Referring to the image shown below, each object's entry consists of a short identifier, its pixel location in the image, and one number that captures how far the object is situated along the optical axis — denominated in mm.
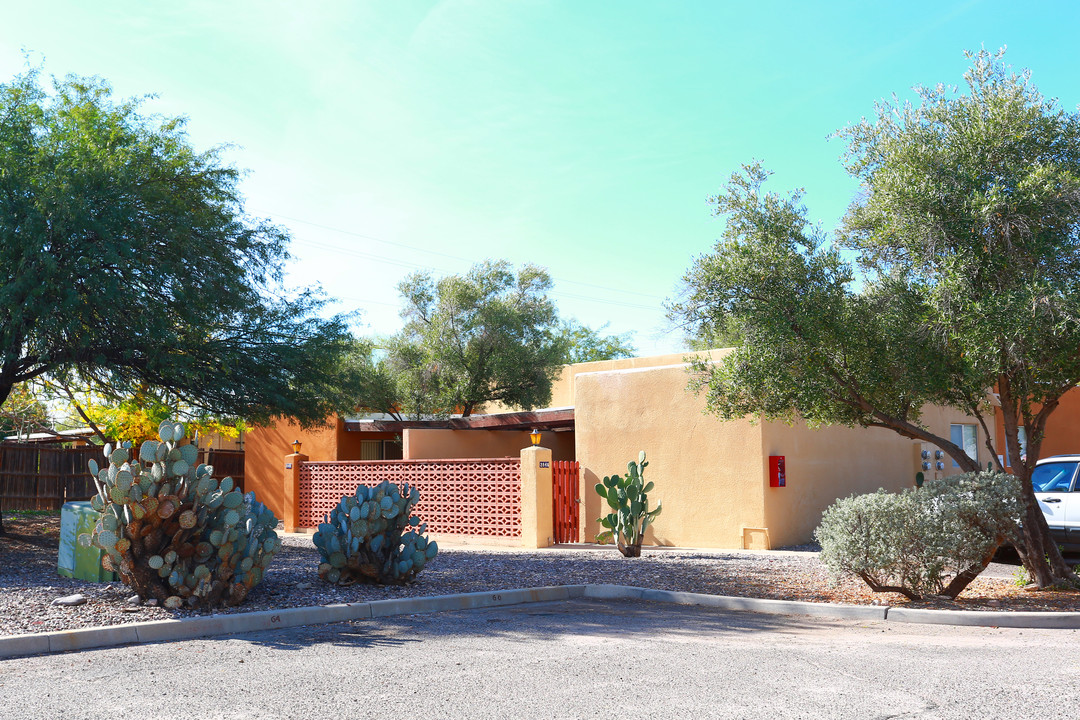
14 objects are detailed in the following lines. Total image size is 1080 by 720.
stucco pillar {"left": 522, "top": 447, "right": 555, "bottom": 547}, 15836
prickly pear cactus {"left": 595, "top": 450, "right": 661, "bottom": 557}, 13711
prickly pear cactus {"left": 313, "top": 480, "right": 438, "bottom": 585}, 9406
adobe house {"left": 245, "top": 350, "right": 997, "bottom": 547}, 15008
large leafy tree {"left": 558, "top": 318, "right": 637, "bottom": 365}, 55625
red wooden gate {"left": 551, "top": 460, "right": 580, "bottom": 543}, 16562
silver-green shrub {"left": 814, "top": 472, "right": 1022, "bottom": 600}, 8727
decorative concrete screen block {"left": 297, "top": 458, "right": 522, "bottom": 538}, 16594
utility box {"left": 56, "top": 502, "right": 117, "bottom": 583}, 9906
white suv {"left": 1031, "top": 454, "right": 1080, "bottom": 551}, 11508
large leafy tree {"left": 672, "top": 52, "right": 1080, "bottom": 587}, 8570
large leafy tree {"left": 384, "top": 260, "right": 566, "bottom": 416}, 28688
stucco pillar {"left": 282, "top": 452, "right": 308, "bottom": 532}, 20625
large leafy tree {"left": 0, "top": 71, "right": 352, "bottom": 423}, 11250
